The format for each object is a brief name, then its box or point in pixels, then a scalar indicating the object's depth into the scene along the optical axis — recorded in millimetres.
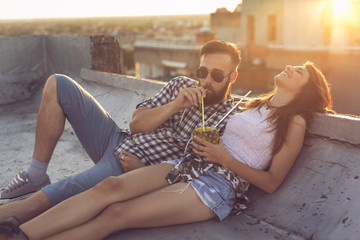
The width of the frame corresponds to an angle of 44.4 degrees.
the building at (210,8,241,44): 34469
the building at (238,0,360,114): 24125
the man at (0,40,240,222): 3482
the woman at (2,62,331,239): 2828
